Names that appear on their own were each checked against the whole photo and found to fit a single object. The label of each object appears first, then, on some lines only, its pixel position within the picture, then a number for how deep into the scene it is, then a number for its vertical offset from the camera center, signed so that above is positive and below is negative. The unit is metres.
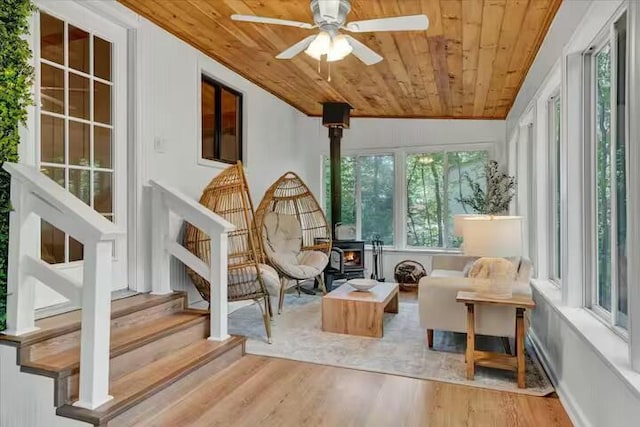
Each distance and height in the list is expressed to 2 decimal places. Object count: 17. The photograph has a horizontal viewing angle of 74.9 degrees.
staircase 2.18 -0.91
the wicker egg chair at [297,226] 4.72 -0.18
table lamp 2.74 -0.16
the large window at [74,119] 2.88 +0.68
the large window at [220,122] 4.57 +1.05
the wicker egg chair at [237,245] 3.59 -0.31
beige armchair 3.11 -0.74
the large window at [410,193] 6.30 +0.30
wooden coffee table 3.79 -0.93
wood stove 5.83 -0.71
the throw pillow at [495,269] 3.01 -0.42
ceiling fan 2.55 +1.17
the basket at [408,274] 6.23 -0.93
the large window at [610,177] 2.13 +0.20
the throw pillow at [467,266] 4.12 -0.57
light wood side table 2.80 -0.88
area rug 2.94 -1.14
